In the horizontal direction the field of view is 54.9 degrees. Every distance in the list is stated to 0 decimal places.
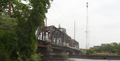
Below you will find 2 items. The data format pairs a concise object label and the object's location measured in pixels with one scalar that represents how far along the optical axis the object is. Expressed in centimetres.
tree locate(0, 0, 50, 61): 1407
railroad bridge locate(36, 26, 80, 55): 5096
